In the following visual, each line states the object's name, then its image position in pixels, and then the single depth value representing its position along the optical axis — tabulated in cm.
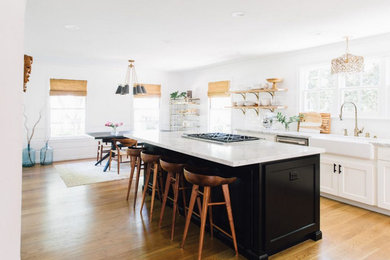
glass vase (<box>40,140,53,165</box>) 602
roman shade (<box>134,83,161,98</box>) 756
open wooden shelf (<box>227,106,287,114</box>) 509
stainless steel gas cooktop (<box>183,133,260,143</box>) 293
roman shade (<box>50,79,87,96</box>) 630
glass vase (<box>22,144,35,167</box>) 576
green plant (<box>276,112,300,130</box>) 481
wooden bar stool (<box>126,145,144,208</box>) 359
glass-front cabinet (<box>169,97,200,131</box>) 741
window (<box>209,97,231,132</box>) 671
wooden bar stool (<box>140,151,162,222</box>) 302
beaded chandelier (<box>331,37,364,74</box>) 364
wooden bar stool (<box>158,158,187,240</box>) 261
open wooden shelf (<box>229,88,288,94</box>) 508
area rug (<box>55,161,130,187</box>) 468
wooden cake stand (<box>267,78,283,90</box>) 510
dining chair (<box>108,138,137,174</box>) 521
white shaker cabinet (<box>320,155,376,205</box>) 319
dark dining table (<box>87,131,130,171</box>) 520
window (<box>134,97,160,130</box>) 754
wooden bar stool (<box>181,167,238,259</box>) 215
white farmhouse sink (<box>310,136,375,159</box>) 317
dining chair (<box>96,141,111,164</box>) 597
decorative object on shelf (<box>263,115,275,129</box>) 508
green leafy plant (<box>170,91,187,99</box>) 743
